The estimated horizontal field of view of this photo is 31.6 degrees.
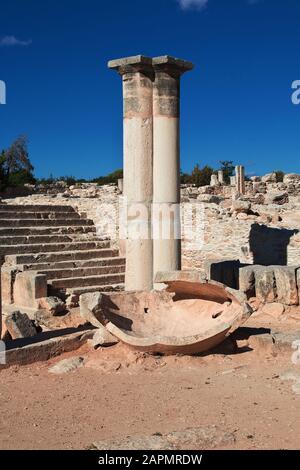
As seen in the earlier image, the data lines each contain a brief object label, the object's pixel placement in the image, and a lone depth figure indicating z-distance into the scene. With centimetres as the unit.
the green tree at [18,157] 3597
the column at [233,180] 3148
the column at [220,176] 3395
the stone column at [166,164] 871
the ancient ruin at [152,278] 595
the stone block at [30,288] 1092
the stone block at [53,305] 1037
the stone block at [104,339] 637
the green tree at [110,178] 4795
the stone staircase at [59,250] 1222
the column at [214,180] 3342
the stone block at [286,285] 845
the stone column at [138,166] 867
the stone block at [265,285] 866
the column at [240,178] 2795
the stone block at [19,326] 739
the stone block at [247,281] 892
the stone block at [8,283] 1155
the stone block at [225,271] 930
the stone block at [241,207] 1480
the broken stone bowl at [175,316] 599
